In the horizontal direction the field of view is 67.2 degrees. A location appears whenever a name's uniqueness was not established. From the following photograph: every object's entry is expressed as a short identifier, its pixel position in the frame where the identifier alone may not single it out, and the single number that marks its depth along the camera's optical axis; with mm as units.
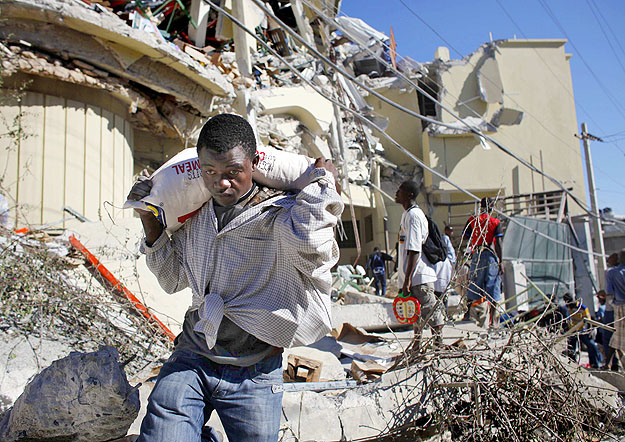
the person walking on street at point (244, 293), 1417
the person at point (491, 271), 4934
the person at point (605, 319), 5345
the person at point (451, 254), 5210
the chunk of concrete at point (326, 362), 3489
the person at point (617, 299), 4672
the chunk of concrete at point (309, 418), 2400
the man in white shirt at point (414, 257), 3932
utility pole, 13770
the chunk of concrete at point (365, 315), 5301
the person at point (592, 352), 5945
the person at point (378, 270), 11516
